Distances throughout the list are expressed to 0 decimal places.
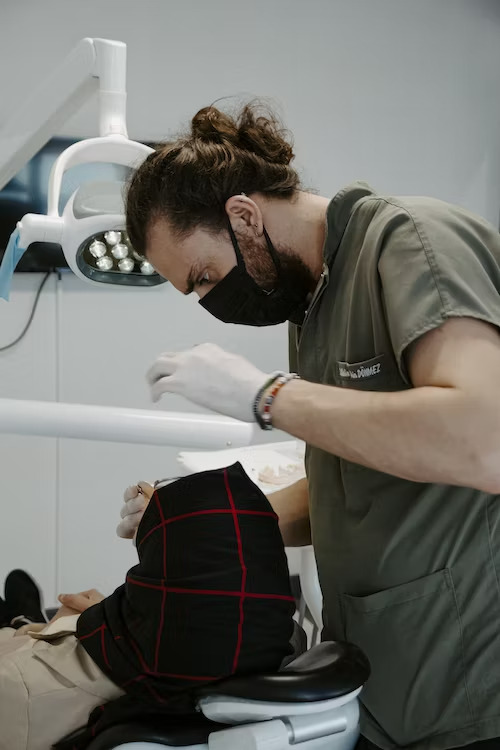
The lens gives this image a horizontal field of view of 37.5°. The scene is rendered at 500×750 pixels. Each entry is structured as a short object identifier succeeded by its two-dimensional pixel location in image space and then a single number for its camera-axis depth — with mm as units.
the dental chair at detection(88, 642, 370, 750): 962
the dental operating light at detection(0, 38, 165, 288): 1189
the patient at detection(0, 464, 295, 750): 1057
